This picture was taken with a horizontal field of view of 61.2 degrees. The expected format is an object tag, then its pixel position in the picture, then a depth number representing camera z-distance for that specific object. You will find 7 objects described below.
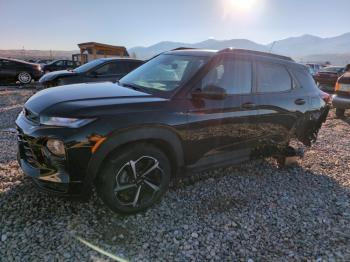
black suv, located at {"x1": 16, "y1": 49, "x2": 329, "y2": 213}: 2.74
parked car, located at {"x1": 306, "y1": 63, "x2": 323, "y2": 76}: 23.81
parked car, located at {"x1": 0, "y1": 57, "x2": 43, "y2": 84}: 15.08
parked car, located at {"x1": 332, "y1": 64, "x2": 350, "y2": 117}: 8.13
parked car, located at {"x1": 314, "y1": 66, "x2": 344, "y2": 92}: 16.28
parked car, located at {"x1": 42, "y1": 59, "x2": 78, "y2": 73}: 21.08
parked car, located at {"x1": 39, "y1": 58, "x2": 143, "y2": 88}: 8.89
